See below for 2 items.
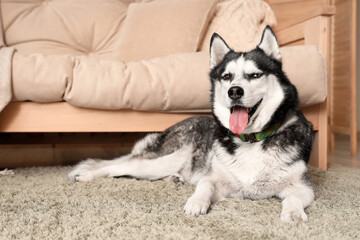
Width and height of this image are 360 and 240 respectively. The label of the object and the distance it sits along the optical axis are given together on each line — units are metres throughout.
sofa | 2.03
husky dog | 1.60
